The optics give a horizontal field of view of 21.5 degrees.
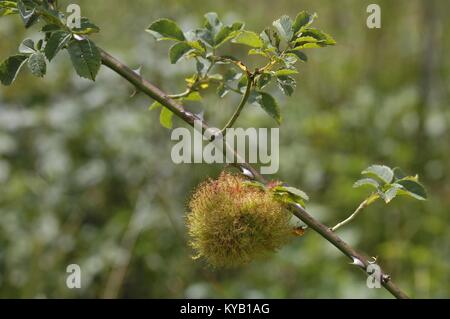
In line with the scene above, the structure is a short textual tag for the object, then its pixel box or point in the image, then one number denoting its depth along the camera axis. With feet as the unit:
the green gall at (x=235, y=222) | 1.55
